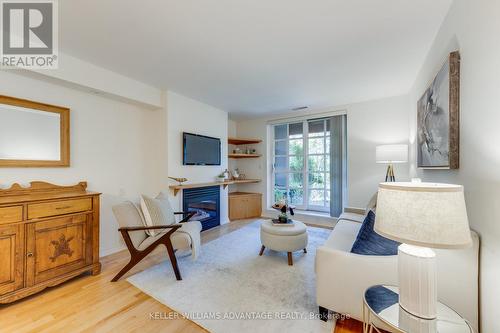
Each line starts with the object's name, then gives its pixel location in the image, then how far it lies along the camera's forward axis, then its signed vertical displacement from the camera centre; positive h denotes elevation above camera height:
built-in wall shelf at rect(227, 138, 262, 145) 5.01 +0.63
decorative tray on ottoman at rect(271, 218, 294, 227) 2.70 -0.73
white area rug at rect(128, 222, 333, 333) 1.63 -1.19
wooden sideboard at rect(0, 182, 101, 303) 1.76 -0.66
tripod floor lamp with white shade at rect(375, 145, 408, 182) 3.05 +0.20
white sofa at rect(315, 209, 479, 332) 1.15 -0.73
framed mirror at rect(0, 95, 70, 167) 2.11 +0.35
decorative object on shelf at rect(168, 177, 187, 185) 3.35 -0.21
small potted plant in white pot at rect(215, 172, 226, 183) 4.37 -0.24
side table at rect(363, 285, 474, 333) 0.96 -0.74
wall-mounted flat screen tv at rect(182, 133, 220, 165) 3.62 +0.31
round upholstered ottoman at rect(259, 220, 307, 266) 2.52 -0.86
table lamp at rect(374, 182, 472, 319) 0.86 -0.26
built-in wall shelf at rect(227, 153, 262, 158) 4.94 +0.27
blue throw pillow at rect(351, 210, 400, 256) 1.47 -0.56
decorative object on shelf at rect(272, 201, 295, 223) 2.80 -0.60
